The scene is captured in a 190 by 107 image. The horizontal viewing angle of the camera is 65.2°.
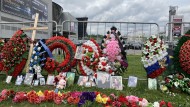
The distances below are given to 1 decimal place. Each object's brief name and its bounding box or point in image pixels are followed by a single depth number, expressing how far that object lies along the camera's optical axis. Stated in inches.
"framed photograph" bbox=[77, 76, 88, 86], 155.4
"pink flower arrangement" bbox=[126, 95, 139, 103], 122.3
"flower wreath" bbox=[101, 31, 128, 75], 158.4
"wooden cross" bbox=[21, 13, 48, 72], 173.8
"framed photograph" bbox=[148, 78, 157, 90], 150.0
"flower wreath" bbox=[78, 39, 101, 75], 157.7
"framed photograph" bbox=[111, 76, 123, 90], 149.1
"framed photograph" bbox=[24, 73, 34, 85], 161.9
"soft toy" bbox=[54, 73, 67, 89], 150.6
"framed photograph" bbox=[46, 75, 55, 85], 159.8
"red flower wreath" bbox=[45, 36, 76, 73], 166.1
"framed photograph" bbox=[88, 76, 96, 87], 153.5
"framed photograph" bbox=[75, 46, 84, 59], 162.2
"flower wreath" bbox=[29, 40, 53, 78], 166.2
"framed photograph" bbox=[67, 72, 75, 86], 156.5
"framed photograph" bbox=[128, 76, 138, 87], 153.3
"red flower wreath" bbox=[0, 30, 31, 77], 172.0
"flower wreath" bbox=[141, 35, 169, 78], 151.9
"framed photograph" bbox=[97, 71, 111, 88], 150.7
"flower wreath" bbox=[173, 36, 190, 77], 153.2
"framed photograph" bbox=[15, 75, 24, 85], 163.7
